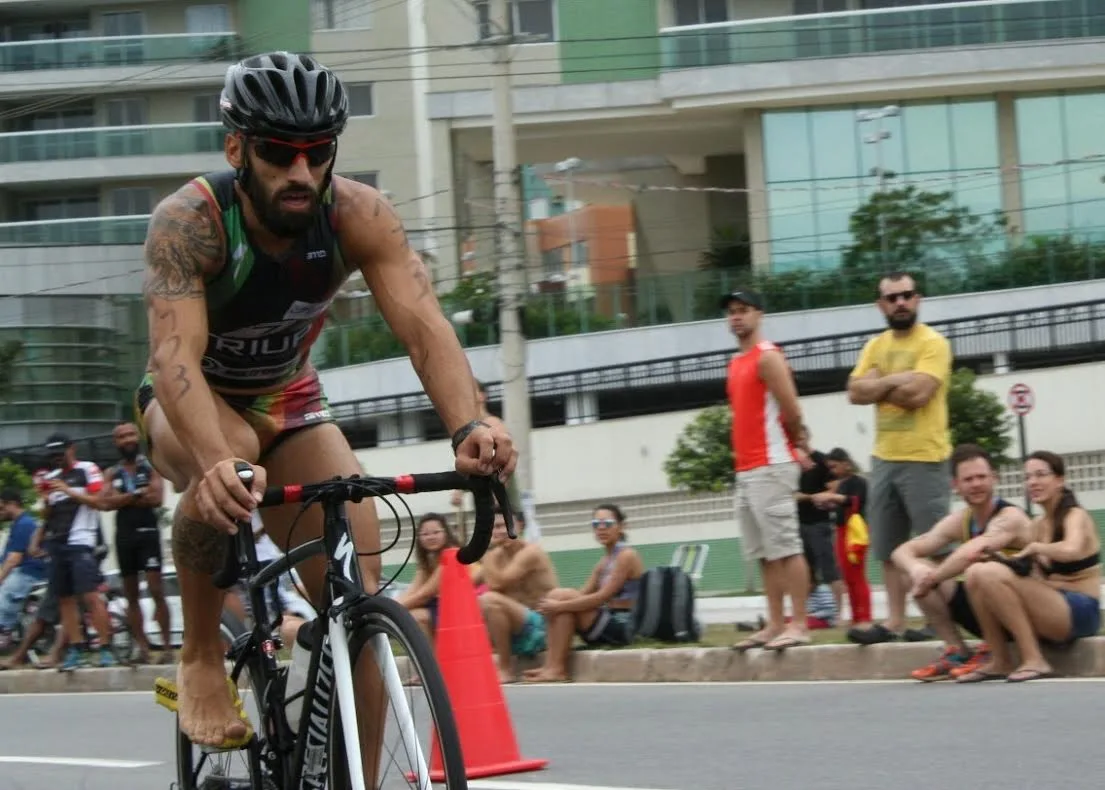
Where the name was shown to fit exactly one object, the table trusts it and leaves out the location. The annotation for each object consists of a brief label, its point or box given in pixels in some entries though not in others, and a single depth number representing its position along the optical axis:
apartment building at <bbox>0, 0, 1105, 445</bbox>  41.47
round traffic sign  27.27
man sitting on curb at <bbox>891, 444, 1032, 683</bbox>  10.08
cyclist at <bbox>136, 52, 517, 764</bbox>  4.51
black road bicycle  4.20
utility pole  24.30
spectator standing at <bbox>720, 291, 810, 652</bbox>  11.05
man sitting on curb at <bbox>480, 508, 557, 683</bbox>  12.68
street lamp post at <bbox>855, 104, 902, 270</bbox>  39.91
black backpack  12.56
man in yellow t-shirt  10.96
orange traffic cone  7.63
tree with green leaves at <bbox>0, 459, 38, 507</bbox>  37.38
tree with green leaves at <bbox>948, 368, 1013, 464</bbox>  28.83
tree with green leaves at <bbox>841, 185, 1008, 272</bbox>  39.59
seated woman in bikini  9.74
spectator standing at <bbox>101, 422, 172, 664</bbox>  14.63
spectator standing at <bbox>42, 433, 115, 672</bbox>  15.27
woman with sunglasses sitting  12.44
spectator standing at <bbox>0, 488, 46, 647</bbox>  17.25
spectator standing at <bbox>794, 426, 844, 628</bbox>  14.34
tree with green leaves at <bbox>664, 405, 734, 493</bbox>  29.53
